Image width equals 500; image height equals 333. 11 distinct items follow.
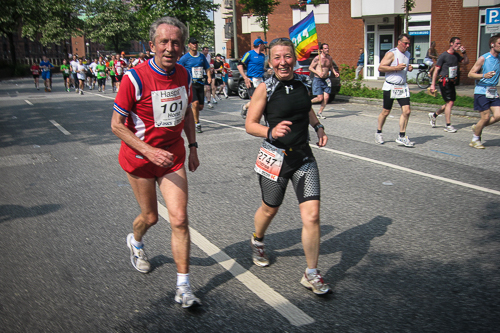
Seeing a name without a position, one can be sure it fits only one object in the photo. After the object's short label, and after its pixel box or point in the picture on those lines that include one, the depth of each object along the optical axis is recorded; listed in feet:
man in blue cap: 39.37
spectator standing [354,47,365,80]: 89.40
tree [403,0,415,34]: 60.34
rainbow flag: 45.98
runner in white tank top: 27.73
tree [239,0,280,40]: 120.26
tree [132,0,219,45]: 142.61
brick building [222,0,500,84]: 67.67
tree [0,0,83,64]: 91.81
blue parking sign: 38.04
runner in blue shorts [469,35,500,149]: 26.37
